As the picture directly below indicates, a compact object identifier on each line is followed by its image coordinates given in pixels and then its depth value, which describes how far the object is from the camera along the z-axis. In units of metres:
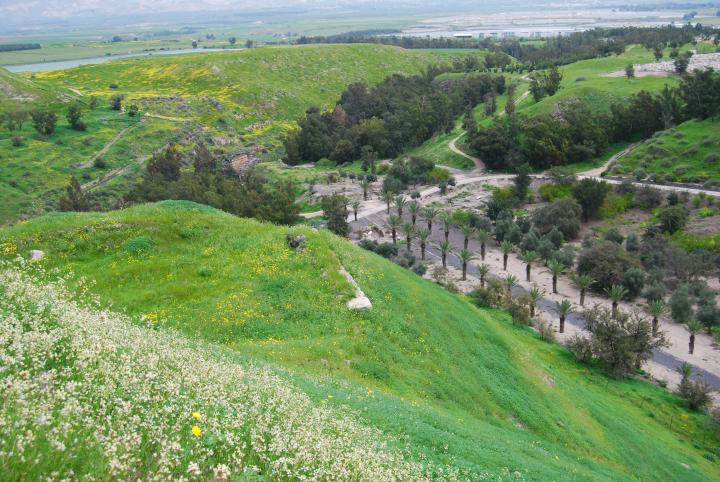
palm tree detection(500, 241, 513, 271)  63.88
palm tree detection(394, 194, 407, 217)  81.06
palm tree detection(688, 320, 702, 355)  44.81
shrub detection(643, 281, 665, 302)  54.62
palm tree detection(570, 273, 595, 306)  53.23
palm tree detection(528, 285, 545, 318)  50.16
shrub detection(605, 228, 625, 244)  70.31
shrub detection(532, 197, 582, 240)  75.50
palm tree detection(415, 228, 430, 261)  65.59
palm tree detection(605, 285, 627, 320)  50.84
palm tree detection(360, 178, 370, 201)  92.94
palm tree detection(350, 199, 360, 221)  83.88
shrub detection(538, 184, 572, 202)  84.69
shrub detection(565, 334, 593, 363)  41.38
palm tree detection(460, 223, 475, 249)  67.25
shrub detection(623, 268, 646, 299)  57.19
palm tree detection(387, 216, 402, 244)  70.62
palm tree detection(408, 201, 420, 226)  76.50
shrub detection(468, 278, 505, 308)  50.72
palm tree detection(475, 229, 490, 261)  66.81
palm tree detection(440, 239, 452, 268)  62.97
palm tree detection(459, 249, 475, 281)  59.97
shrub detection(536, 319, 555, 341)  44.78
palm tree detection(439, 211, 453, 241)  71.28
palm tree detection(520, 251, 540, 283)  59.72
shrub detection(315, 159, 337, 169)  115.88
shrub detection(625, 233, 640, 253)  67.00
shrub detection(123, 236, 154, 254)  26.00
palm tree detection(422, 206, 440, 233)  74.75
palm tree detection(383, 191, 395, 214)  83.02
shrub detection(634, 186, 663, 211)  76.88
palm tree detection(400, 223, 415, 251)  68.62
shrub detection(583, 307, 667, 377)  40.03
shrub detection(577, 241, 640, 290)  59.16
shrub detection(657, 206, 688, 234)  69.62
